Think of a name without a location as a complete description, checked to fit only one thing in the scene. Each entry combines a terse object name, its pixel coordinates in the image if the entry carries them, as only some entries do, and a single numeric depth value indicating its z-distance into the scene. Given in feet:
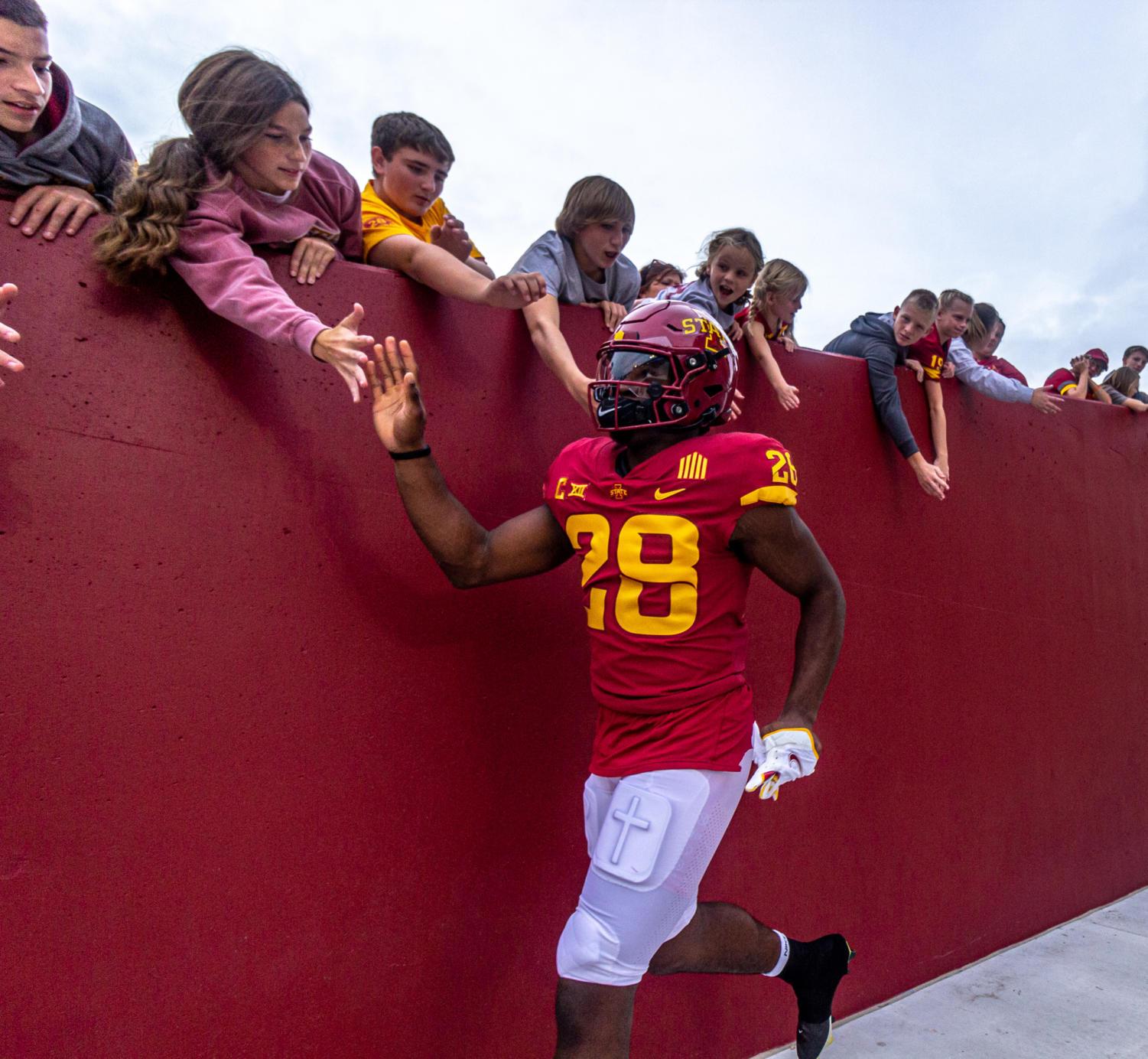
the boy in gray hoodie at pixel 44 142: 5.78
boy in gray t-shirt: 8.79
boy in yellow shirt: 7.47
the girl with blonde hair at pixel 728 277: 10.09
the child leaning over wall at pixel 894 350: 11.35
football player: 6.61
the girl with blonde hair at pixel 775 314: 9.97
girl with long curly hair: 6.10
